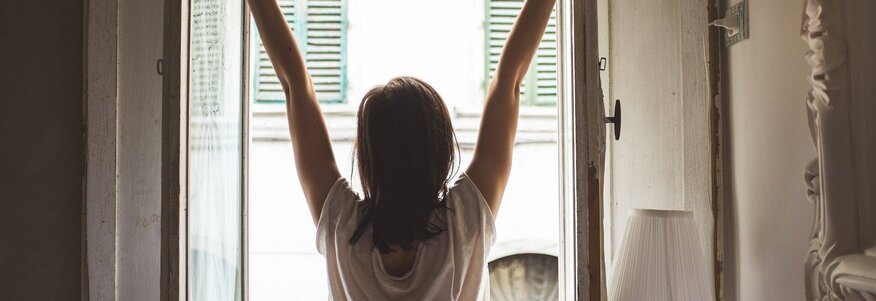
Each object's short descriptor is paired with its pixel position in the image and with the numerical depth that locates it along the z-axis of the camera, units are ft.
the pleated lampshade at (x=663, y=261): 5.50
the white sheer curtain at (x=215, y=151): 5.59
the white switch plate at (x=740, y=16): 6.15
